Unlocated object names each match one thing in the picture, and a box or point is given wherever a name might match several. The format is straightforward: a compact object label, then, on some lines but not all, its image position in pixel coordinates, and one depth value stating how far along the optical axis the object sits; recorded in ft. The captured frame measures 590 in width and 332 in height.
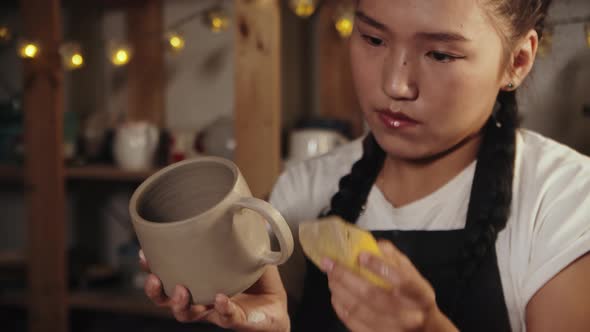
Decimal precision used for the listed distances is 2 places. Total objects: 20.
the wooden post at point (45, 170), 7.07
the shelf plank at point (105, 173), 7.14
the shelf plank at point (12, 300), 7.64
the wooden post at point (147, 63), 8.09
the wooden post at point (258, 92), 6.06
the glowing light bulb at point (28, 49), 6.84
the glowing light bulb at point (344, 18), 6.28
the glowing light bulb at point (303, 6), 6.16
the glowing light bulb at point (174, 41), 6.94
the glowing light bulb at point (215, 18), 6.96
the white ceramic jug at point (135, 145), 7.25
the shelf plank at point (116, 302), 7.02
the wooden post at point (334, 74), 7.24
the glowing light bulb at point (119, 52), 6.86
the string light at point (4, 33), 7.19
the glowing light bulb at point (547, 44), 5.32
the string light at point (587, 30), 5.31
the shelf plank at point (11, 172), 7.47
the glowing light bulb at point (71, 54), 6.85
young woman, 2.70
